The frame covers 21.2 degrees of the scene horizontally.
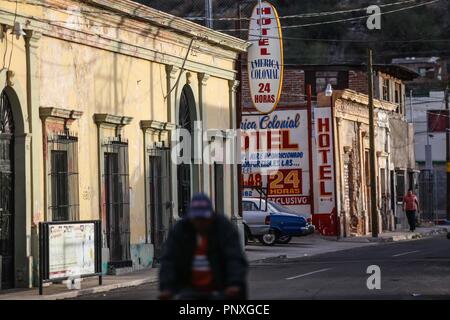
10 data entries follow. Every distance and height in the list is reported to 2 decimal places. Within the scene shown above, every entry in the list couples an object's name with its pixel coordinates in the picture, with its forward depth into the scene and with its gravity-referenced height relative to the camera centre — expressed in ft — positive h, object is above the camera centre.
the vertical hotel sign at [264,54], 120.67 +14.62
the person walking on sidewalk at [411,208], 169.28 -1.85
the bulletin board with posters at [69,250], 73.31 -2.92
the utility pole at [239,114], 119.75 +8.57
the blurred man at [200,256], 34.09 -1.59
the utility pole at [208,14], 116.39 +18.10
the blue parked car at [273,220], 126.82 -2.32
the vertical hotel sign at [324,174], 150.51 +2.94
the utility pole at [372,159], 145.56 +4.64
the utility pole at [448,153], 199.34 +6.73
